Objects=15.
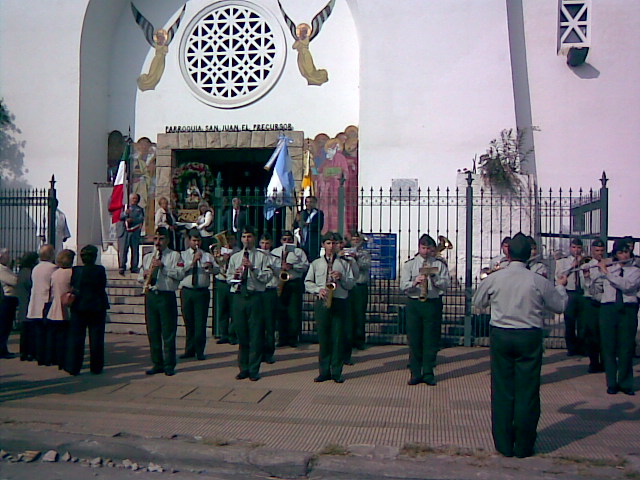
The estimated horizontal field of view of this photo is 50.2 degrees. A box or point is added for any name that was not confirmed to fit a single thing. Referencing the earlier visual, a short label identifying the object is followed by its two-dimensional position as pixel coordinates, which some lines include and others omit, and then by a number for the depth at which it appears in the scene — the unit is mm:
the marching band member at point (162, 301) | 8930
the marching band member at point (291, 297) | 11070
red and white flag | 15758
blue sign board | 13172
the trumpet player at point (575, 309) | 10227
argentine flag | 15023
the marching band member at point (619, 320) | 8242
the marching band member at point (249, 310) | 8820
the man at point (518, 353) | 5898
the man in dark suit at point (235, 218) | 12609
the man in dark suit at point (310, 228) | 12556
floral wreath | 16969
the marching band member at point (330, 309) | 8773
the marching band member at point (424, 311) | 8672
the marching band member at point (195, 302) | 10133
